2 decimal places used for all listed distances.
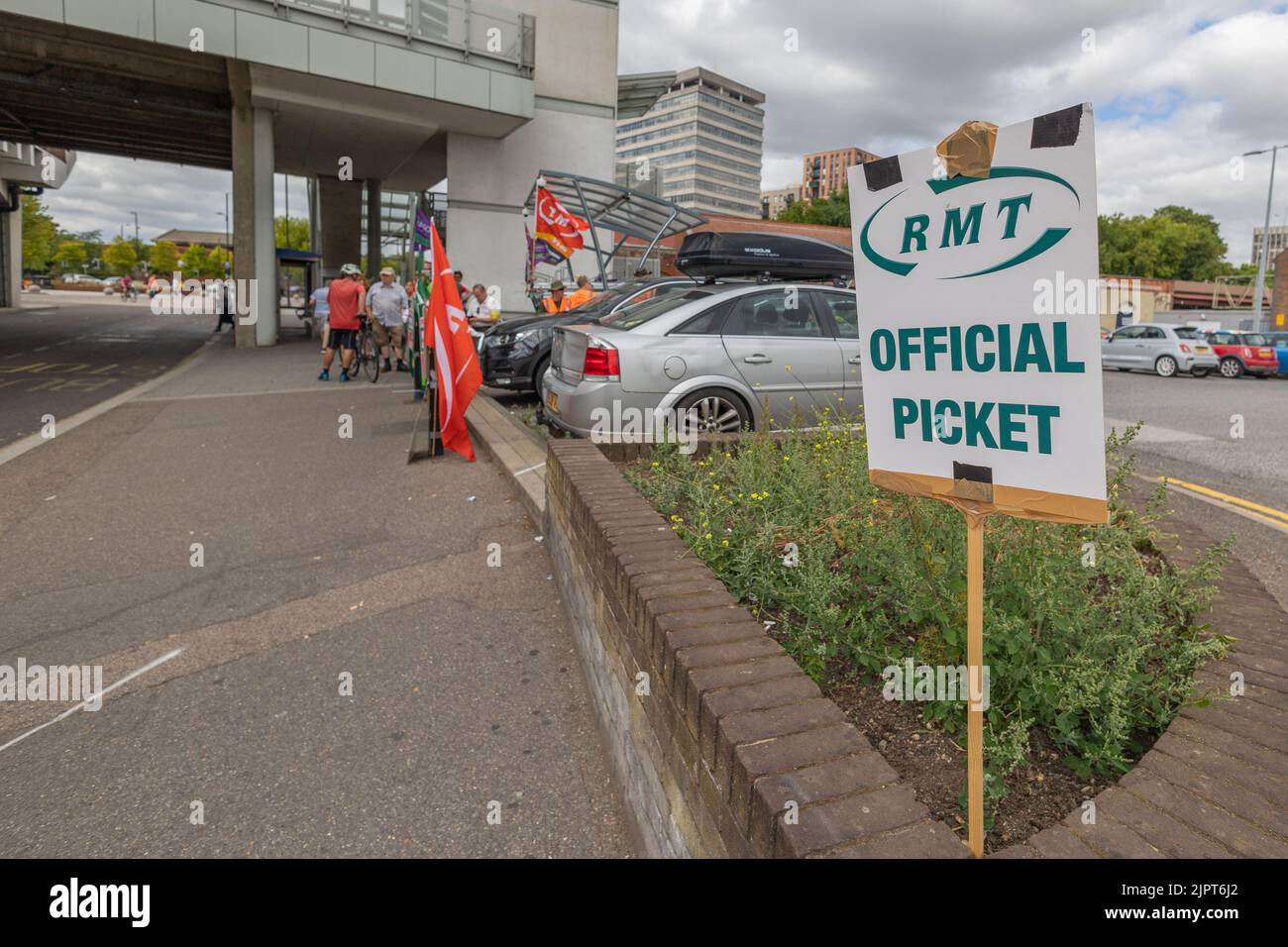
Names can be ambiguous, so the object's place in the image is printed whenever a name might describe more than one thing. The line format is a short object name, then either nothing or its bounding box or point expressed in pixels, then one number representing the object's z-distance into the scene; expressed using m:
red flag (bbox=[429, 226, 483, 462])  7.46
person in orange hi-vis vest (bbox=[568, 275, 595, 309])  13.06
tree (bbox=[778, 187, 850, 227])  74.69
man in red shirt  13.05
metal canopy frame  15.69
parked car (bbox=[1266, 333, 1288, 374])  24.06
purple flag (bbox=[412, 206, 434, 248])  8.84
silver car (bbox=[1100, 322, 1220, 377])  23.86
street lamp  37.81
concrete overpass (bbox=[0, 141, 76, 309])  39.81
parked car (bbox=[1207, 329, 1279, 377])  23.97
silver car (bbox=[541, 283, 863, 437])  6.64
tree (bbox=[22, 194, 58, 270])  76.94
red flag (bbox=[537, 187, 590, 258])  15.03
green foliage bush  2.25
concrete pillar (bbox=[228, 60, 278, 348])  20.62
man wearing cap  14.09
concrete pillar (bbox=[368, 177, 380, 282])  32.19
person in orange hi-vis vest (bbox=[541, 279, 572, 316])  13.59
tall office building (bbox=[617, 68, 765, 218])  60.62
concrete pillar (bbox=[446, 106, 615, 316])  22.16
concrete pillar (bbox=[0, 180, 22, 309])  41.38
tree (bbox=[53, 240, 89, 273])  113.50
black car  10.63
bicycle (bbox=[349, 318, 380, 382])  14.66
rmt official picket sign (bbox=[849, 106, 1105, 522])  1.61
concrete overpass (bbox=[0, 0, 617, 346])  17.56
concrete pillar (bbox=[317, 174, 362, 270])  32.91
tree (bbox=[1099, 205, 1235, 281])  81.31
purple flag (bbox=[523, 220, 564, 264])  16.75
